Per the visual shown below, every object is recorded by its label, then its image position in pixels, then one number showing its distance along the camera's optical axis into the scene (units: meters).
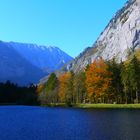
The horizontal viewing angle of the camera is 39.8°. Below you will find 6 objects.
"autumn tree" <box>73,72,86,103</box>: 82.34
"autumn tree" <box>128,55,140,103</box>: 68.80
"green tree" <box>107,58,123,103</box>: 74.06
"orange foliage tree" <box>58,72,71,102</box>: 86.63
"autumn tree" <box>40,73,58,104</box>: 96.42
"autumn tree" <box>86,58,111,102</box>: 73.22
